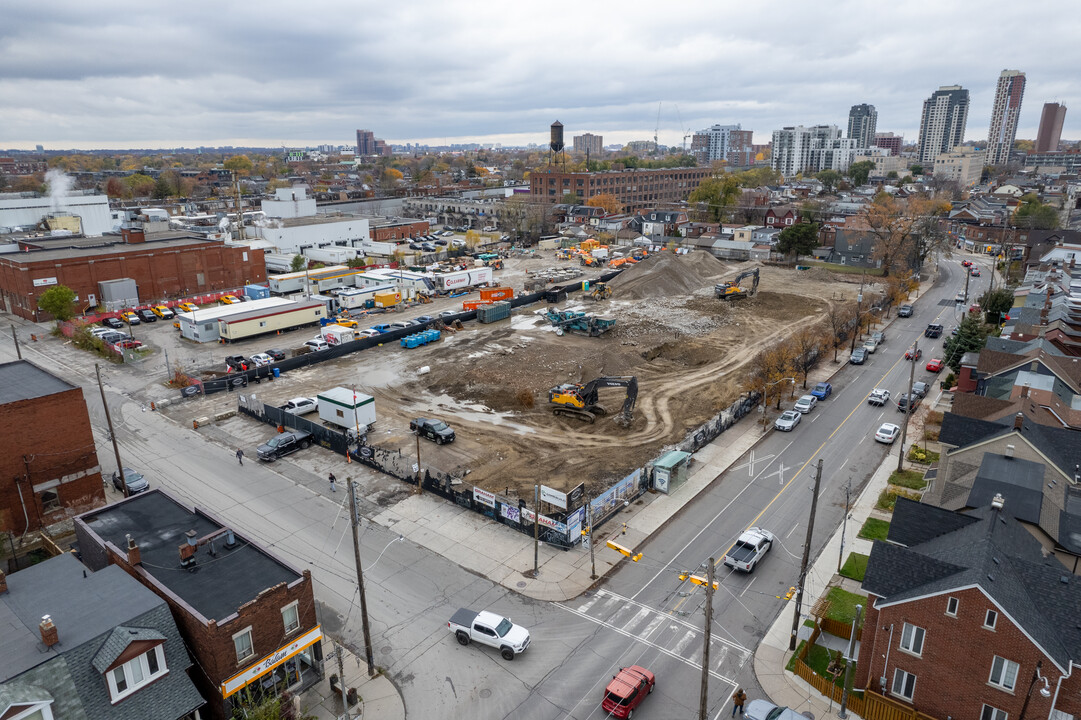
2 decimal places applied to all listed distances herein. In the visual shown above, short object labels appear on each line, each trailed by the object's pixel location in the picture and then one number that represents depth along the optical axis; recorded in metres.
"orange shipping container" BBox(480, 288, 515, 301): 79.62
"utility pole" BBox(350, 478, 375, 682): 20.72
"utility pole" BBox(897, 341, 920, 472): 37.34
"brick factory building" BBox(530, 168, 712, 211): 169.00
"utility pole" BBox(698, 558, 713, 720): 17.00
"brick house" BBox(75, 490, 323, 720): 19.56
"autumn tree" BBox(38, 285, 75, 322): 67.88
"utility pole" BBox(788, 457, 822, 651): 22.12
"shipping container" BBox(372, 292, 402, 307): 77.94
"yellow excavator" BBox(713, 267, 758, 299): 80.38
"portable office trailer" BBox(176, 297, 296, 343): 63.88
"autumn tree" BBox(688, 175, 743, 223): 145.38
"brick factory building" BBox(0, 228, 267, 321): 72.12
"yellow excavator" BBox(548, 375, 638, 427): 44.38
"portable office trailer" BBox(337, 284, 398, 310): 76.12
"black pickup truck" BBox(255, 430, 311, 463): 39.26
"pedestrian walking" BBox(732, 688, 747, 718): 21.00
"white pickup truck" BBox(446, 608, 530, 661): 23.36
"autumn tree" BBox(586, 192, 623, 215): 157.50
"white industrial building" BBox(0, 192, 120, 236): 114.19
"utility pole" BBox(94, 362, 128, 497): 33.69
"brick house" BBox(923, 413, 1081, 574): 25.05
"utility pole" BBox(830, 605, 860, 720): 20.98
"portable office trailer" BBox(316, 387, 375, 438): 42.59
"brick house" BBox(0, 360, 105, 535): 30.30
